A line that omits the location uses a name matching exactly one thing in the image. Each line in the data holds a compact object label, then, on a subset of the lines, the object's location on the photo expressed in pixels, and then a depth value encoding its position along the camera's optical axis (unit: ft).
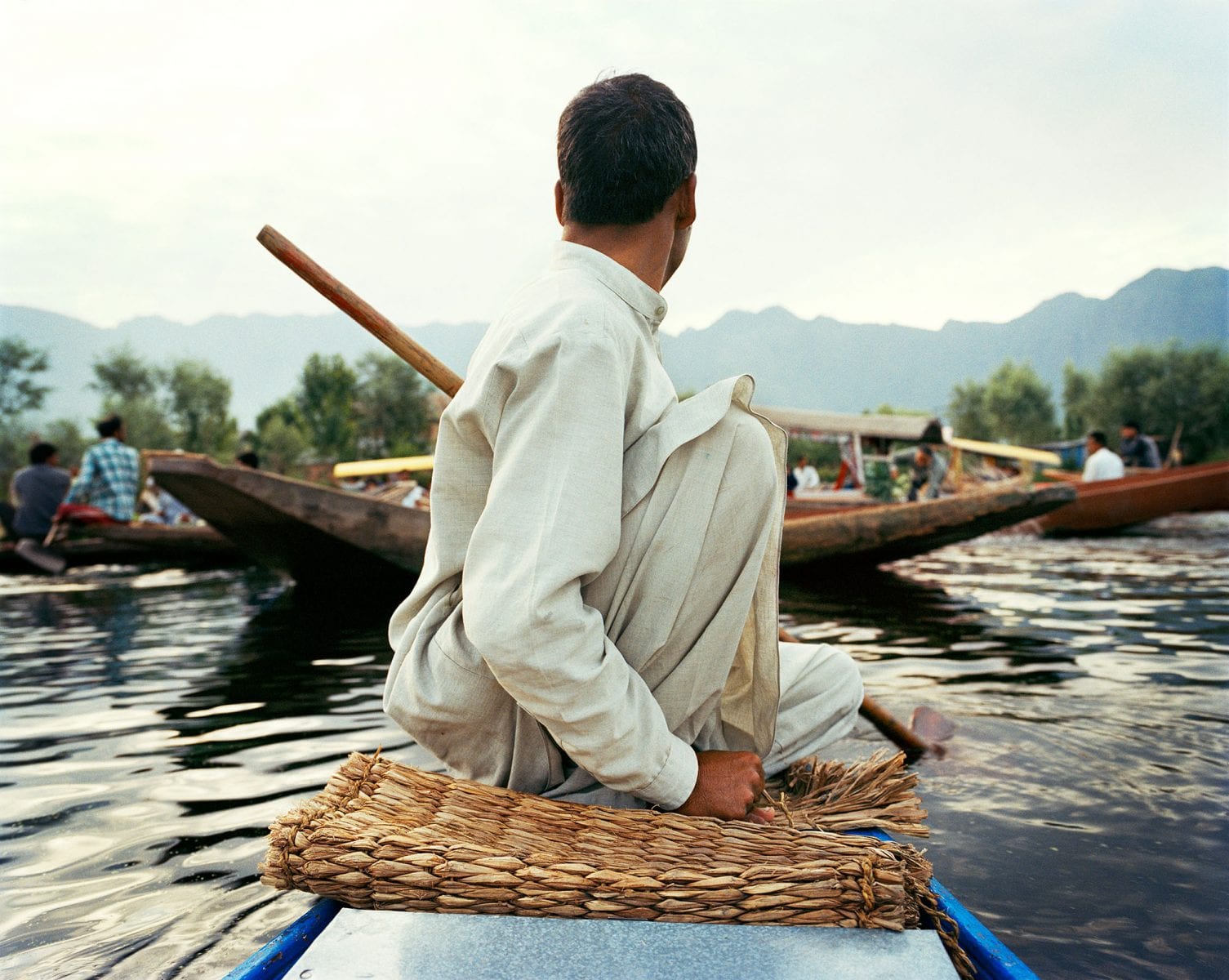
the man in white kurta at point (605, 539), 3.83
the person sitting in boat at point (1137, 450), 47.83
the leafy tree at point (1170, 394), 141.08
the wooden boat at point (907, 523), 22.45
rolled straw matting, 3.53
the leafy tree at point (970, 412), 213.87
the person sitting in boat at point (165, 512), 43.96
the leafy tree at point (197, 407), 166.30
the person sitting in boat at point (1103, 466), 40.22
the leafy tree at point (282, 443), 155.02
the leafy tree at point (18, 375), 146.10
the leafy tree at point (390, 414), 175.01
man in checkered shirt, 32.07
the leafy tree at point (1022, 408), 209.56
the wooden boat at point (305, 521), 18.45
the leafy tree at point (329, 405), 178.50
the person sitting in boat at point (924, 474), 46.34
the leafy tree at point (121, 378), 163.73
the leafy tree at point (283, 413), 187.72
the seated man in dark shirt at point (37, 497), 32.07
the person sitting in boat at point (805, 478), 57.67
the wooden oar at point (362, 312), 6.50
